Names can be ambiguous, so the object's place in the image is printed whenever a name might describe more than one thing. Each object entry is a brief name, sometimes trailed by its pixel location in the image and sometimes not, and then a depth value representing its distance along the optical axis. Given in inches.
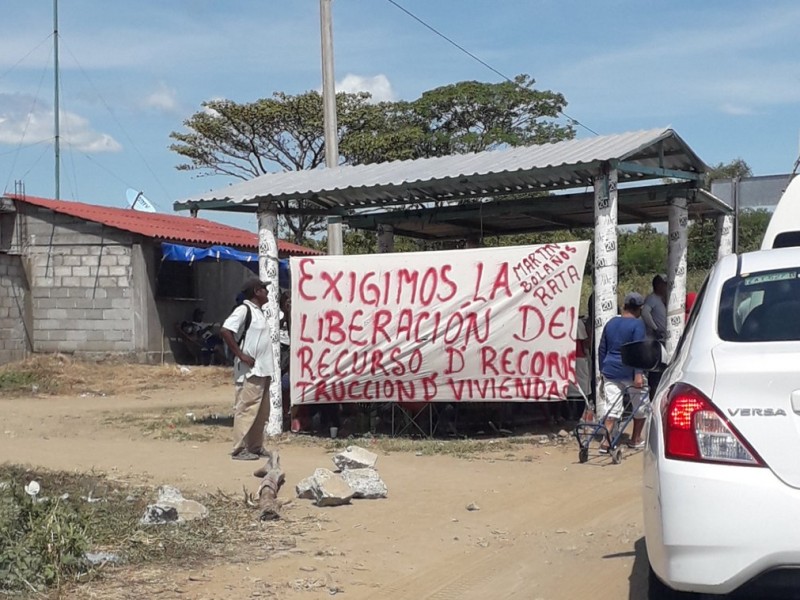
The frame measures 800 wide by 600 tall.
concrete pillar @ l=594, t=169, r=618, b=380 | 429.7
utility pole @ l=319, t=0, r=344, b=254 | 688.4
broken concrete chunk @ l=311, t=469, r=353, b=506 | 311.3
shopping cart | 388.5
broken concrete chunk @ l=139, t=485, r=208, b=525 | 276.2
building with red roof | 838.5
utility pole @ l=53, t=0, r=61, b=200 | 1077.4
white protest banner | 444.5
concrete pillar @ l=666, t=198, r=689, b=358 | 498.9
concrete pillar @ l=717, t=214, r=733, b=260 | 553.3
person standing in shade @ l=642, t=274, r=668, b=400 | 511.5
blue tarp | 853.2
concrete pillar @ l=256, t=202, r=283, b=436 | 484.4
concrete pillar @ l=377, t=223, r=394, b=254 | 580.1
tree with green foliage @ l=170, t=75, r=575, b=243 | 1327.5
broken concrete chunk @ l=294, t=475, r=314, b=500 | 320.5
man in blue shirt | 398.0
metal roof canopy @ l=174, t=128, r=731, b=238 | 440.5
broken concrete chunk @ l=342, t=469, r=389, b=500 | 325.7
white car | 138.7
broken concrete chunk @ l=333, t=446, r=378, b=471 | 357.4
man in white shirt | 405.4
